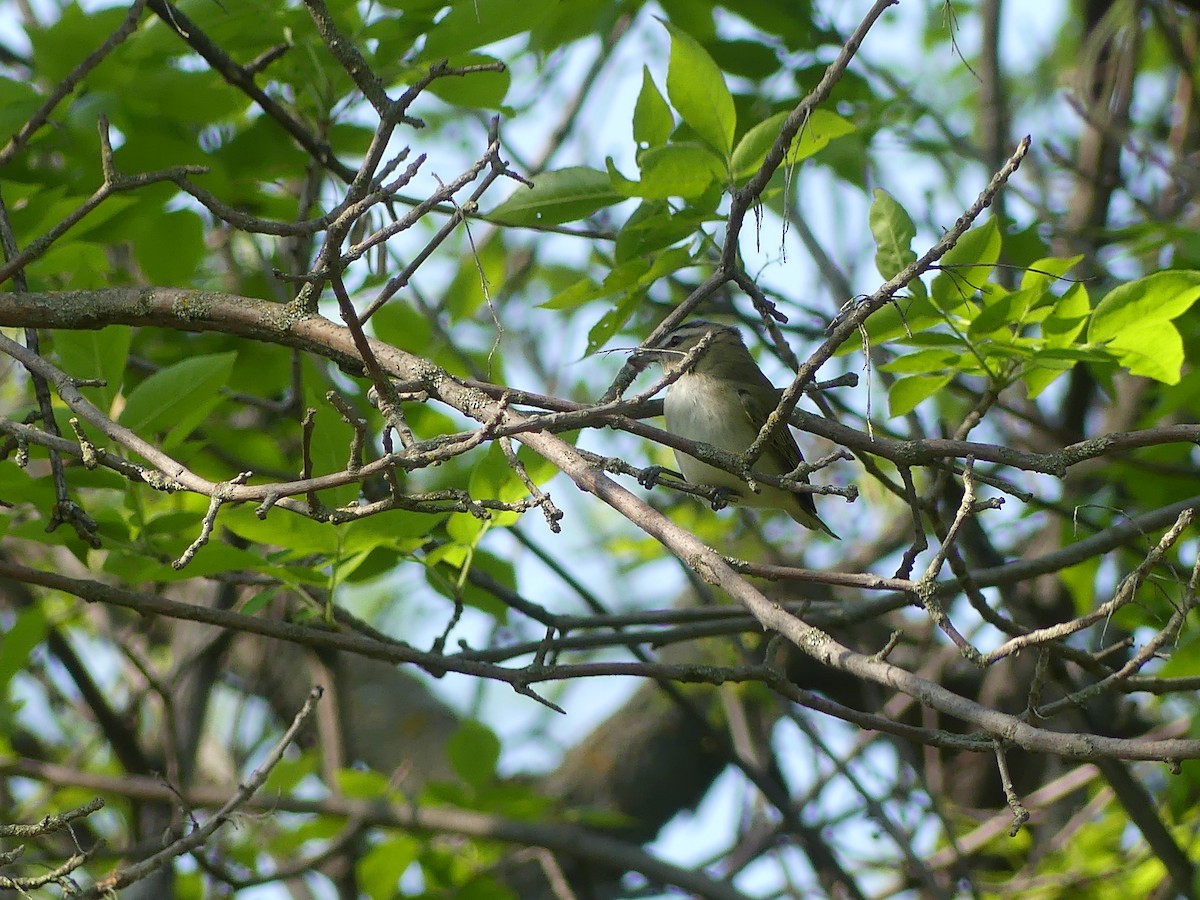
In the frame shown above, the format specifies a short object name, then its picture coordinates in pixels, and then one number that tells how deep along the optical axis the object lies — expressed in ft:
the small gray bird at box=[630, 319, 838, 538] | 29.25
